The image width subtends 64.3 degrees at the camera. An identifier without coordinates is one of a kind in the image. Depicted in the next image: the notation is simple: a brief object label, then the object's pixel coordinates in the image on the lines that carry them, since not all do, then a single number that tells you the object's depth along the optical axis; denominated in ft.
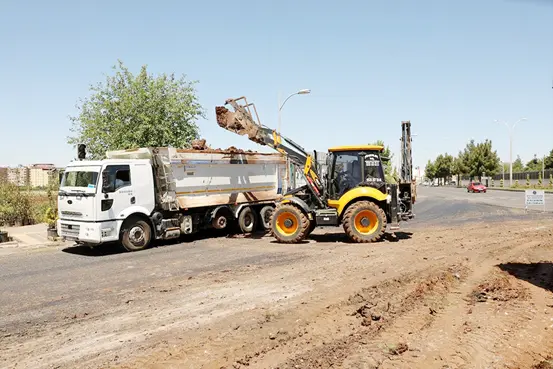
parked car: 163.08
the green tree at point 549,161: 229.70
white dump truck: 39.83
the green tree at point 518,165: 357.12
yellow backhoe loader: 41.75
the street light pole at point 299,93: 80.43
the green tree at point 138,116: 67.67
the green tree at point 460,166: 259.35
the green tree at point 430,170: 389.91
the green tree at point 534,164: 294.25
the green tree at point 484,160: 235.81
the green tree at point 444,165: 338.69
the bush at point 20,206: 61.21
